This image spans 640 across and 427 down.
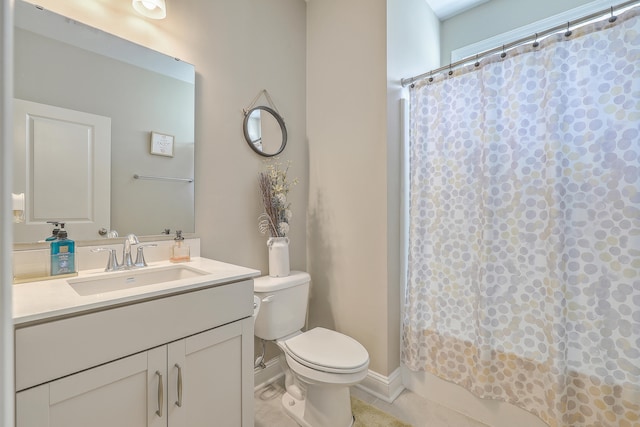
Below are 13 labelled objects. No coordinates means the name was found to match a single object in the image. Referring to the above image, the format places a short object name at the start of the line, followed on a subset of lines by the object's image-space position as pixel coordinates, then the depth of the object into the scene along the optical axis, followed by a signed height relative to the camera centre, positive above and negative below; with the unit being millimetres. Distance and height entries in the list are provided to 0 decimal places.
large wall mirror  1107 +390
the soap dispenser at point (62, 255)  1095 -156
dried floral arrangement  1811 +51
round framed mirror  1794 +545
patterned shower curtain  1196 -71
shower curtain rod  1198 +851
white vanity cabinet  759 -476
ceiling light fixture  1331 +974
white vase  1785 -268
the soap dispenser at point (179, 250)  1430 -183
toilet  1372 -712
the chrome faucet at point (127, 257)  1248 -194
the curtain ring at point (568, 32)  1286 +812
